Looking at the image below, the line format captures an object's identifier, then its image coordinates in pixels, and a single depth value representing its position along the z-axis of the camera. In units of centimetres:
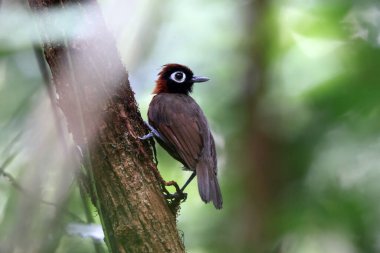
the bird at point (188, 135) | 747
